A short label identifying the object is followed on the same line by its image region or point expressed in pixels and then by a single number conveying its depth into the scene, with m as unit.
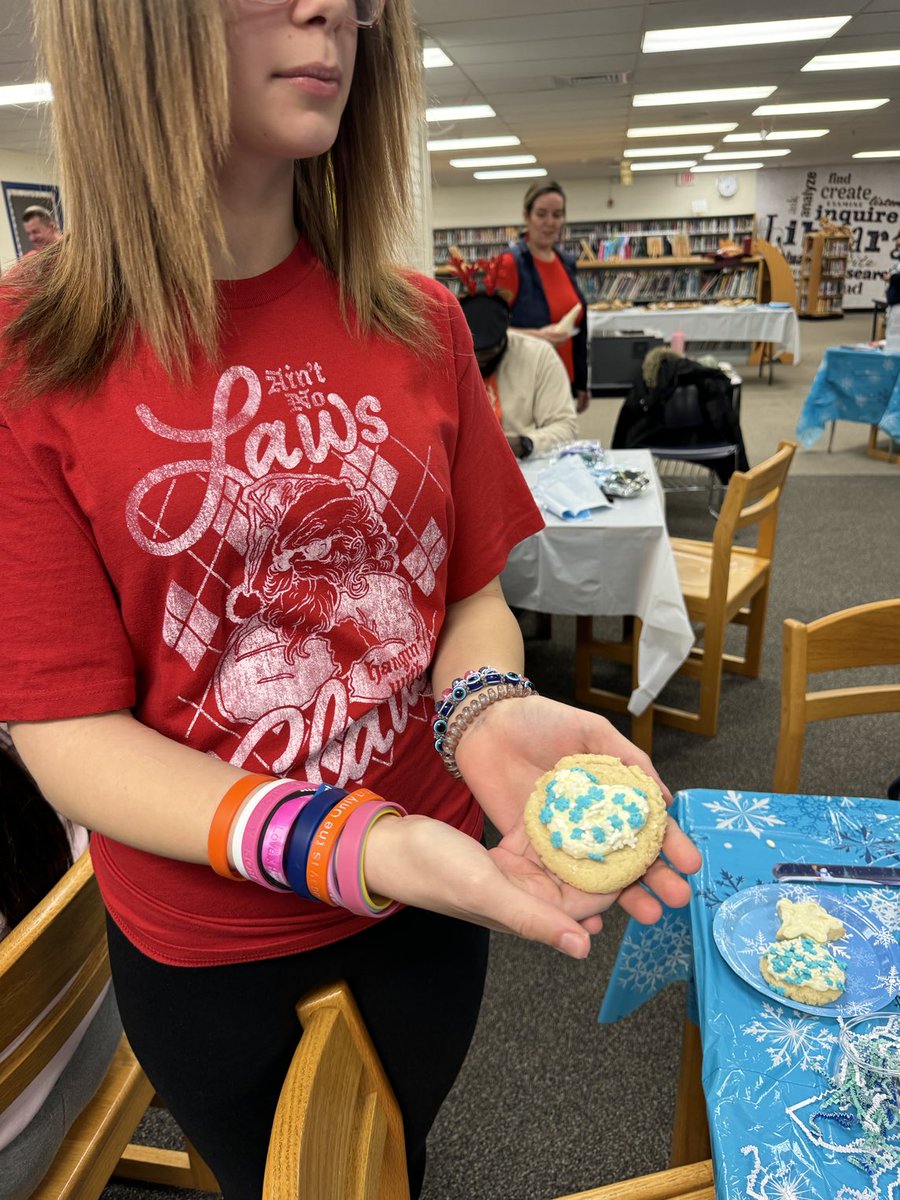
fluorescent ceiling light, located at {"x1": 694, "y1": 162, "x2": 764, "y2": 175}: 14.58
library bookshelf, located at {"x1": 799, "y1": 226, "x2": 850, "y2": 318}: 14.15
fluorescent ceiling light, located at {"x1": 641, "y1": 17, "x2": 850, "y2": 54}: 5.78
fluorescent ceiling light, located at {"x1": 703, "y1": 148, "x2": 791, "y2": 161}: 12.95
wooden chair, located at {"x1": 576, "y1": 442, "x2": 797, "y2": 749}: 2.46
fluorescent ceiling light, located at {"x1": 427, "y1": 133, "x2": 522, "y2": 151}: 10.04
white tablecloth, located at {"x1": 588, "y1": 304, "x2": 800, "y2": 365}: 8.97
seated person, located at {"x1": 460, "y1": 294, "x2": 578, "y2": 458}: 3.07
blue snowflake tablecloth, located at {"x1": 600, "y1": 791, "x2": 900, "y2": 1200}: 0.66
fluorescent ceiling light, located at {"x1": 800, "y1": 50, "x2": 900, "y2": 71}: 6.88
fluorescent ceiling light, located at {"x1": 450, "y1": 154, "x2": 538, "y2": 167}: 12.00
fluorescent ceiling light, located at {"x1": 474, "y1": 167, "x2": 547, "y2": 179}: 13.69
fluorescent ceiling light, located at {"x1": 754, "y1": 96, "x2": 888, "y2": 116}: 9.05
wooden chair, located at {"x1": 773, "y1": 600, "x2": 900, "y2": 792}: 1.27
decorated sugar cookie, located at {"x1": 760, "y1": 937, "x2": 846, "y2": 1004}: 0.79
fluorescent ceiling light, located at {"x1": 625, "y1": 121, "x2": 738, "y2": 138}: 9.96
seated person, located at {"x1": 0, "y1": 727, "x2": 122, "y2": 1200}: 0.93
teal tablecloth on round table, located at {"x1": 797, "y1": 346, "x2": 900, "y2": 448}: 5.70
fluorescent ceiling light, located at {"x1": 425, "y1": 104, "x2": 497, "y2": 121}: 8.05
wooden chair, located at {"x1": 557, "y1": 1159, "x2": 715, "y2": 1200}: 0.82
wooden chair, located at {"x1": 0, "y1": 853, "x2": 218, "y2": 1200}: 0.82
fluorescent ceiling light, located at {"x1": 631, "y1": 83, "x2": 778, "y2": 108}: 7.94
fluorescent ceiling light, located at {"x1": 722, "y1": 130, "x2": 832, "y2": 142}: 11.04
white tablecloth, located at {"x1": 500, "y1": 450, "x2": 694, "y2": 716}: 2.38
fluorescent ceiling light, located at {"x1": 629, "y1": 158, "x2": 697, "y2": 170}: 13.68
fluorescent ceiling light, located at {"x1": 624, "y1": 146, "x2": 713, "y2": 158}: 11.96
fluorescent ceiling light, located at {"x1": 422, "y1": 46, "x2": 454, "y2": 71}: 6.04
